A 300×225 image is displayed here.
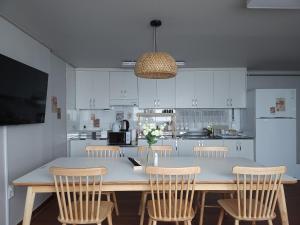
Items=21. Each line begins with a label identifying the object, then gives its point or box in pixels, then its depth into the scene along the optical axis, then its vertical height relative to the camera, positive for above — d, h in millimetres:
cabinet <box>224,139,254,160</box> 4922 -557
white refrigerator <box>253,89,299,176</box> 4926 -220
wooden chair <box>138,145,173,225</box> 3504 -414
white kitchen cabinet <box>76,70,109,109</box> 5301 +588
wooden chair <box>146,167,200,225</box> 2035 -560
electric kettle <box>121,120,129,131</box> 5398 -163
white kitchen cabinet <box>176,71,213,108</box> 5305 +567
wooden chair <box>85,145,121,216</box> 3500 -413
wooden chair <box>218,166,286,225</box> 2068 -562
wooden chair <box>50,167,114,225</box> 2006 -559
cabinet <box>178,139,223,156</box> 4910 -501
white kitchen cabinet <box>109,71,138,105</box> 5316 +568
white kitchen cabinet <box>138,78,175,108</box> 5301 +446
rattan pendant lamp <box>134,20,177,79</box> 2438 +498
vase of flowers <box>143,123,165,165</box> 2727 -154
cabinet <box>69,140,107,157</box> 4941 -542
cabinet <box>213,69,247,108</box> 5305 +507
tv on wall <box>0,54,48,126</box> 2471 +260
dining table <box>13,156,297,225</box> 2129 -514
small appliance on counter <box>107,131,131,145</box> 4953 -392
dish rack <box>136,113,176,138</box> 5486 -60
